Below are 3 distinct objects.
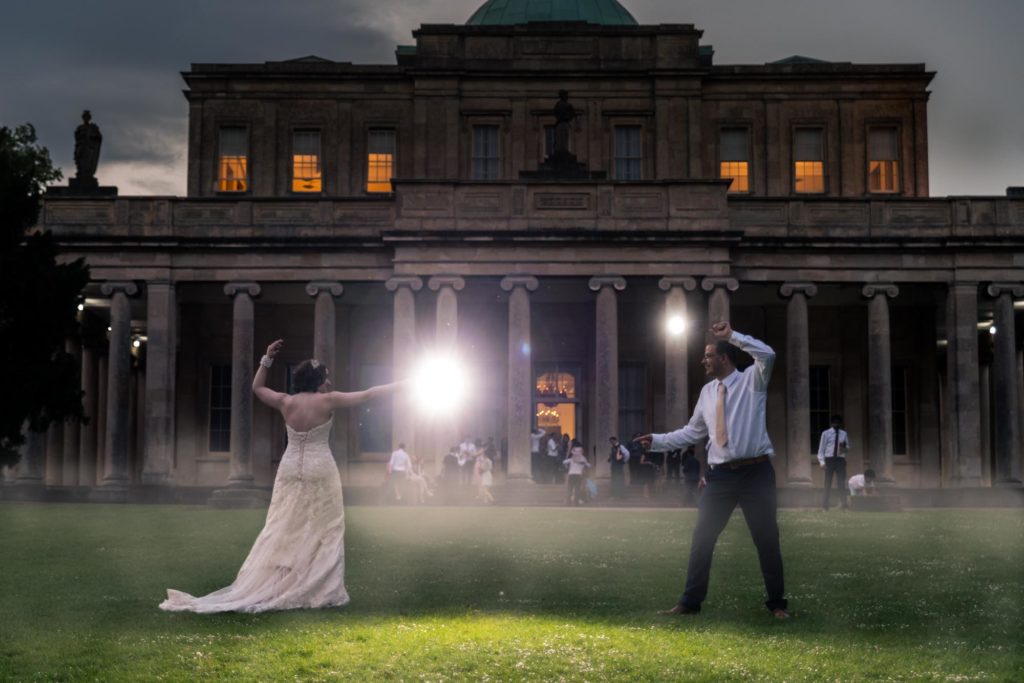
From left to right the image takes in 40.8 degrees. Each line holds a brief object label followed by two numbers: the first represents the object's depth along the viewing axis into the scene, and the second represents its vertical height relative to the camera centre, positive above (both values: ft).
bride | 45.60 -3.47
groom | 42.86 -1.39
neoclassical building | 147.02 +18.12
